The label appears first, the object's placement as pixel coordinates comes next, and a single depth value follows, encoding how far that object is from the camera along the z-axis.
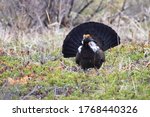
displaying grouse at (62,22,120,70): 16.44
